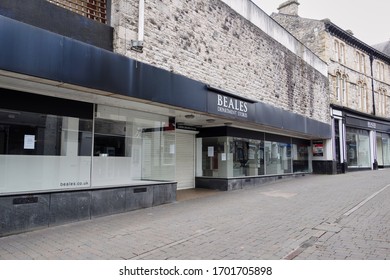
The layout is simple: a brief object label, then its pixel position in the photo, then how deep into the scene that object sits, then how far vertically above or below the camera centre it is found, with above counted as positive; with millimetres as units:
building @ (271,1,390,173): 21234 +5799
